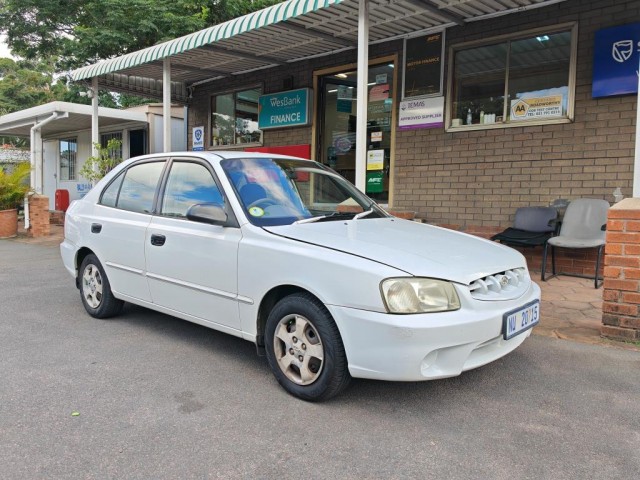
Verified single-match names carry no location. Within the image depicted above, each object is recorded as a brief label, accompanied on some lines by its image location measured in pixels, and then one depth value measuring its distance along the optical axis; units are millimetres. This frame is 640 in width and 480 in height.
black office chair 6344
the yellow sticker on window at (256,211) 3553
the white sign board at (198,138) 11805
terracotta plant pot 12070
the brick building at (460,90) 6449
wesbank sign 9609
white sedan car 2779
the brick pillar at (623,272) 4059
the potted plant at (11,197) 12034
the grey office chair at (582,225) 6090
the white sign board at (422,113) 7793
